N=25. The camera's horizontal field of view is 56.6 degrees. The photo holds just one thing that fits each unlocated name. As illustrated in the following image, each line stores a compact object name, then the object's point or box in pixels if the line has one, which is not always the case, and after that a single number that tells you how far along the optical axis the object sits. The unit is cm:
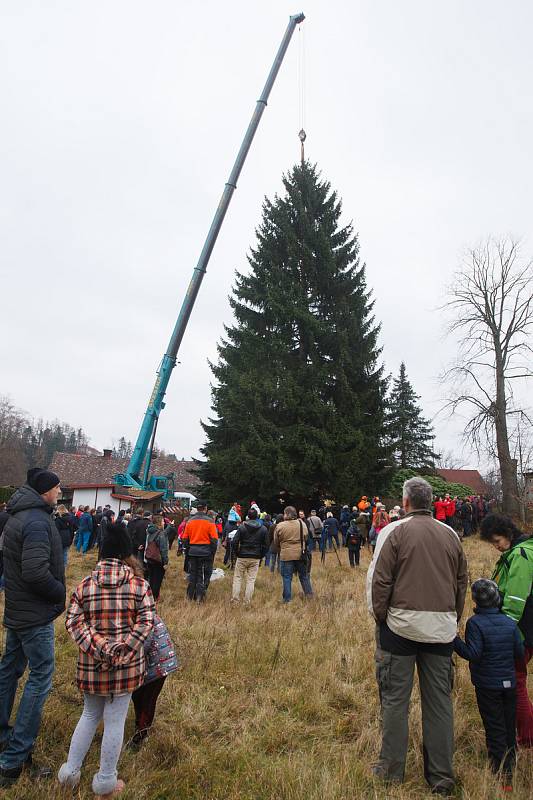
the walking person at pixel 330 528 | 1604
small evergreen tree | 4175
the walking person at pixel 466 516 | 2100
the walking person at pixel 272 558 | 1417
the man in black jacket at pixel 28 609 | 330
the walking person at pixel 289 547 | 885
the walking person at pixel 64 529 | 987
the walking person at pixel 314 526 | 1330
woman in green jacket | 370
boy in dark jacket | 345
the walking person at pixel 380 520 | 1166
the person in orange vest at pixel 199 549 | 893
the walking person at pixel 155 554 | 891
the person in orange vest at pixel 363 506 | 1742
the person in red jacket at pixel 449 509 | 1859
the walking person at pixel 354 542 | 1350
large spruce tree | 2308
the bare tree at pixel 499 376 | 2209
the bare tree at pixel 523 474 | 2224
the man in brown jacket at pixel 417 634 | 326
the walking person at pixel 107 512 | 1470
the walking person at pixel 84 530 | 1691
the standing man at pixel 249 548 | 896
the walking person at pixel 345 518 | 1781
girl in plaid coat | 301
